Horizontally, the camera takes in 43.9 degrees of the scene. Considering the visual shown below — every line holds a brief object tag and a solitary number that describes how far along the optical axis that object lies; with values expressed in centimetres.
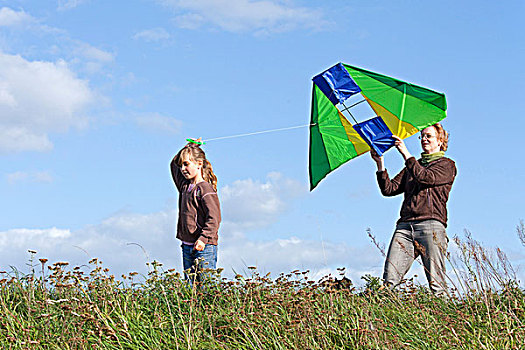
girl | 700
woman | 697
